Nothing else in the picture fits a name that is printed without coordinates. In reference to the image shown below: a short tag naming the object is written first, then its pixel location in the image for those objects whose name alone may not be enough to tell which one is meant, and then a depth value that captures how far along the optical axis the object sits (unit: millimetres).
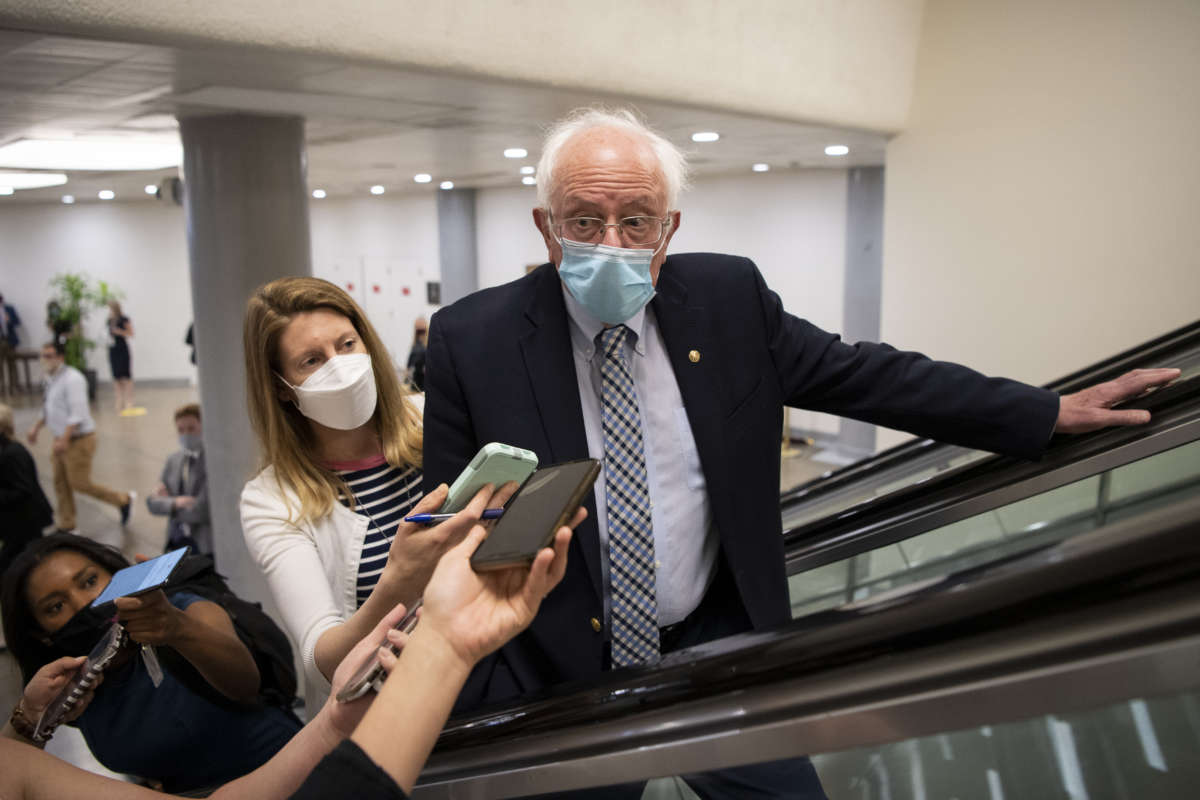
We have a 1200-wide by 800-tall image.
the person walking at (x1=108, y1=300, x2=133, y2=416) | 16438
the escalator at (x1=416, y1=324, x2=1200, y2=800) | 911
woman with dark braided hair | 2391
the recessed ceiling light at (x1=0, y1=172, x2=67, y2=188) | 10953
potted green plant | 16522
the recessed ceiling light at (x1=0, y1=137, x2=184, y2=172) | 8977
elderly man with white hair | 1897
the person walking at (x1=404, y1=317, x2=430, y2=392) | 10086
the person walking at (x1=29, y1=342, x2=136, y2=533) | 9117
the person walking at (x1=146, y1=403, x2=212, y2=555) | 6168
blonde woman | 2209
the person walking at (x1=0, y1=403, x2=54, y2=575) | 6273
